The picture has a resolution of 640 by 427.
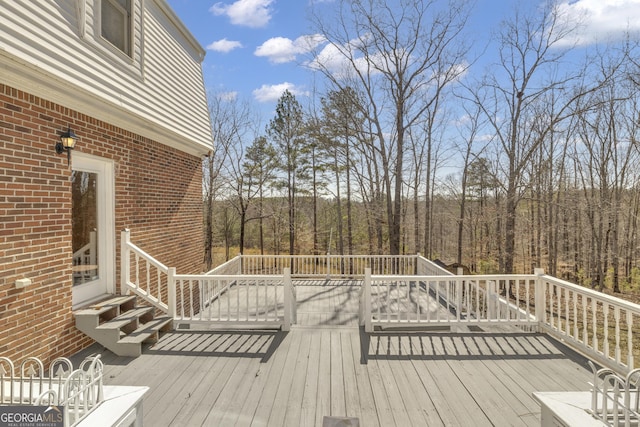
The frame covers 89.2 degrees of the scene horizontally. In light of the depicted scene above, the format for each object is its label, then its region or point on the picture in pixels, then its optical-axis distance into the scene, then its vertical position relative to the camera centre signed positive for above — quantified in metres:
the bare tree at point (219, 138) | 16.52 +4.00
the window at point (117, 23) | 4.50 +2.77
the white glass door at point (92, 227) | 4.20 -0.19
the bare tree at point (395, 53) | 11.36 +6.02
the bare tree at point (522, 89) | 11.39 +4.79
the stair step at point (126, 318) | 4.02 -1.38
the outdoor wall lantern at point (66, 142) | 3.73 +0.83
